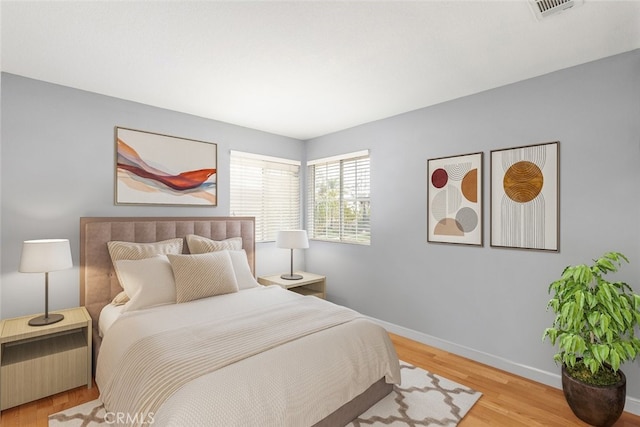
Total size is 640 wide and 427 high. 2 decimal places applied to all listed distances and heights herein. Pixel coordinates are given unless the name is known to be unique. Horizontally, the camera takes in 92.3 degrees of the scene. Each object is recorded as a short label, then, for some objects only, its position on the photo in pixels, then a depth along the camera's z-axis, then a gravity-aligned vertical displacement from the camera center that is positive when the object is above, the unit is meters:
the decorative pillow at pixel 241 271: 3.12 -0.60
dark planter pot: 1.93 -1.19
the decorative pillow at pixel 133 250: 2.79 -0.35
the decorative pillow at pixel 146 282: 2.49 -0.59
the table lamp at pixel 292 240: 3.90 -0.34
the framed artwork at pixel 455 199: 2.93 +0.15
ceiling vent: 1.67 +1.16
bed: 1.47 -0.80
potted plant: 1.91 -0.81
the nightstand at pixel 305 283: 3.73 -0.86
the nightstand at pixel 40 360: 2.12 -1.07
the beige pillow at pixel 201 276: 2.64 -0.56
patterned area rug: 2.03 -1.39
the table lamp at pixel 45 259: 2.25 -0.35
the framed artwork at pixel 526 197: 2.49 +0.15
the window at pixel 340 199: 3.95 +0.21
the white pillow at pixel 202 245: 3.26 -0.34
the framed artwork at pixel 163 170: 3.08 +0.47
